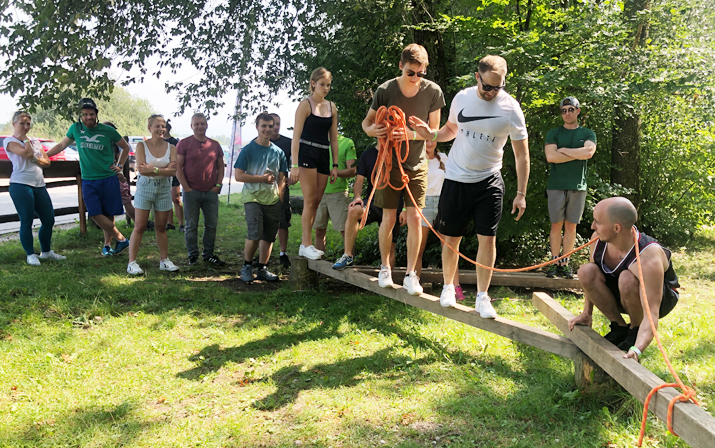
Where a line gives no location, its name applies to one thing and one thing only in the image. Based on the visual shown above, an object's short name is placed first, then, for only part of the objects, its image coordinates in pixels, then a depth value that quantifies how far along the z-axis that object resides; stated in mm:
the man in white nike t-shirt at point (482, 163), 4038
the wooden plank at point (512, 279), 6305
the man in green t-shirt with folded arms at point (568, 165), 6184
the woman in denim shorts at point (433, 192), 5863
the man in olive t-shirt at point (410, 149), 4625
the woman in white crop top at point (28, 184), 6809
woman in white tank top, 6730
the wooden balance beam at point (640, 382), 2428
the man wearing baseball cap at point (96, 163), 7234
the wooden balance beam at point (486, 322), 3873
